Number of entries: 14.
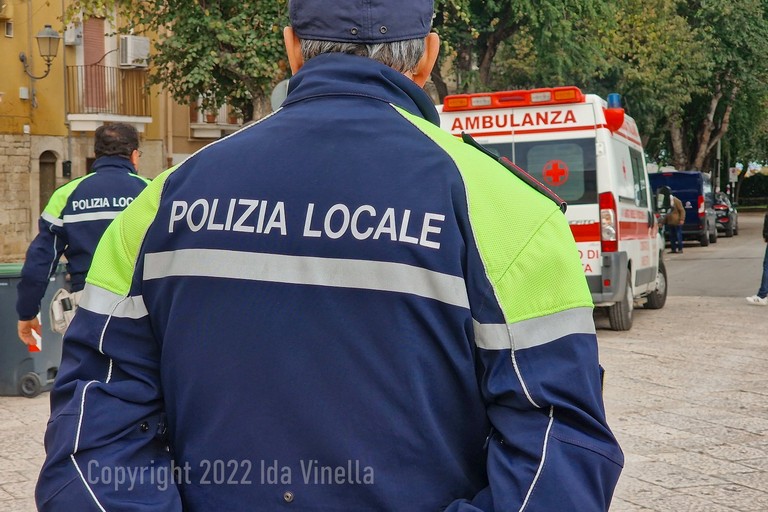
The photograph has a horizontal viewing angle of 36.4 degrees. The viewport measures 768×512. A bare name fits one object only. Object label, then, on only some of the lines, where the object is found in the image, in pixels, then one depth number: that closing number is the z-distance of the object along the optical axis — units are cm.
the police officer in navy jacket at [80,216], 684
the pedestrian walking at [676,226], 2874
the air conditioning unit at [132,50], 2988
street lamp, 2573
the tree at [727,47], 3681
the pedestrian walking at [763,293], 1606
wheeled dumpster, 909
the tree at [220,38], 2106
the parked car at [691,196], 3322
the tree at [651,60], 3095
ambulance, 1228
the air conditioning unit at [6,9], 2648
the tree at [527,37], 2572
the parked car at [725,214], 3856
